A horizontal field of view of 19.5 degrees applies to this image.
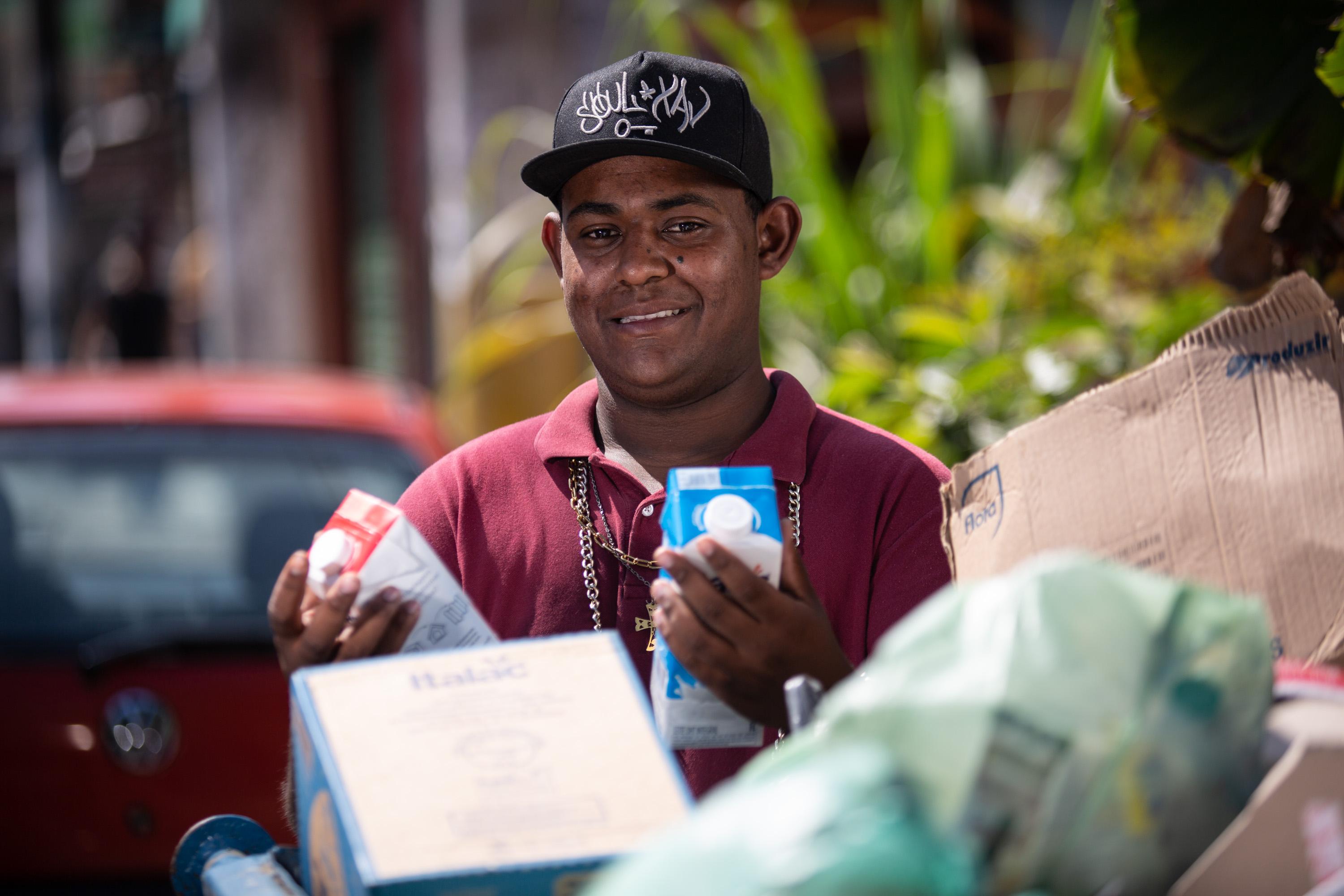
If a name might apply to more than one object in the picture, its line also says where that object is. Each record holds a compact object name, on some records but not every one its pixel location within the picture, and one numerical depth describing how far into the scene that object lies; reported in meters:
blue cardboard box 2.64
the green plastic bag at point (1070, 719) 2.52
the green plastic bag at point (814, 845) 2.47
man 3.08
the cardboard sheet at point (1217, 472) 2.78
